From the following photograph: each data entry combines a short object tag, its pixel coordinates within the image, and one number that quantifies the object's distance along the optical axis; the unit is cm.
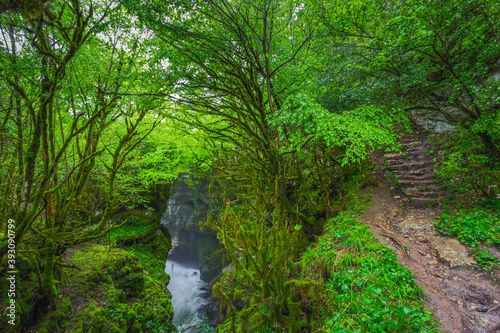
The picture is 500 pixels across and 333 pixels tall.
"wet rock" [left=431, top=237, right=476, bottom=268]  322
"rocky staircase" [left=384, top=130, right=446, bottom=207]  526
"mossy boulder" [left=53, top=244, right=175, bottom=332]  422
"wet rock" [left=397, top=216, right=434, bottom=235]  425
